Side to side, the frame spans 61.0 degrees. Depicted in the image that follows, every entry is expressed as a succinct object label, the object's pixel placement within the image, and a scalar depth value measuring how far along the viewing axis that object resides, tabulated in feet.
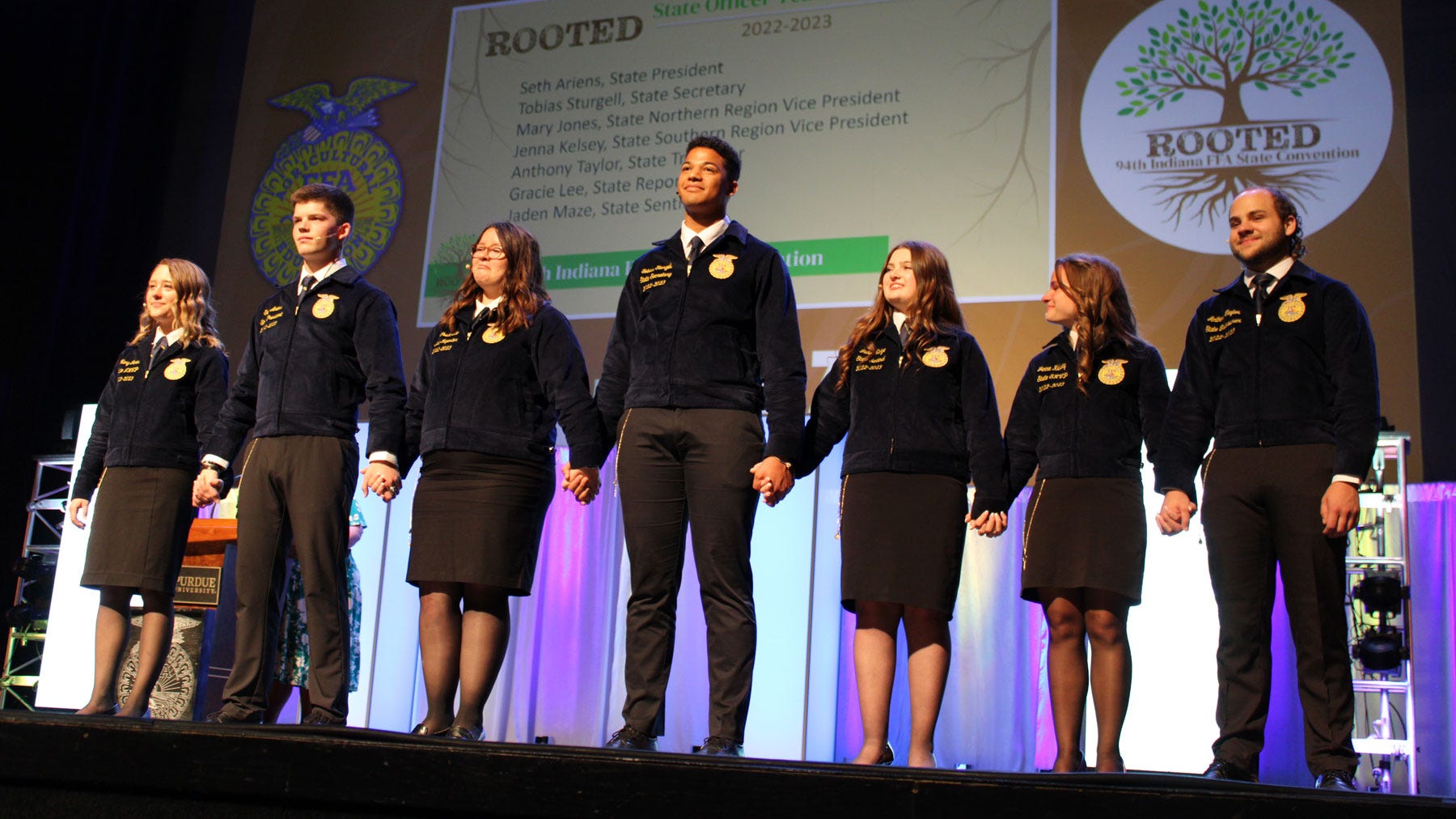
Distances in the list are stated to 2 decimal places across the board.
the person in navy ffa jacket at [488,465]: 9.19
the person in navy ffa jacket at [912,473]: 9.16
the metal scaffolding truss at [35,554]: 17.69
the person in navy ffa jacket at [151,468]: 10.61
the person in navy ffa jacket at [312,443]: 9.42
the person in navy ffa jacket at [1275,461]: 8.12
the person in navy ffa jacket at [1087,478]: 9.28
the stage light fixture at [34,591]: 17.46
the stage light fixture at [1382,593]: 12.44
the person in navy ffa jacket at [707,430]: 8.55
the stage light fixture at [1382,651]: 12.37
